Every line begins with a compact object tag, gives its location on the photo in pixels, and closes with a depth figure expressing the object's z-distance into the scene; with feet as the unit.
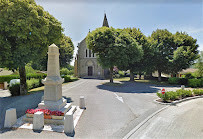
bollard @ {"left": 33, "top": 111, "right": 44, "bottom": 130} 17.31
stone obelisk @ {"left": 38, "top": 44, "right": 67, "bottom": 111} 21.97
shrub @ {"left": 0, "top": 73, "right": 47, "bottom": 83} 56.75
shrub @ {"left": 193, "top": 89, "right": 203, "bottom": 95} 40.83
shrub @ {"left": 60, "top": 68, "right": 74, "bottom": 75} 134.41
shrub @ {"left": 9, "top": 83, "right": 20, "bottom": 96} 40.45
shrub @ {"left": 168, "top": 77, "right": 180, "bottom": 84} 72.79
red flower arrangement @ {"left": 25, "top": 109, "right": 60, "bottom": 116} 19.63
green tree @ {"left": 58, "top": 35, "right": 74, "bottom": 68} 85.37
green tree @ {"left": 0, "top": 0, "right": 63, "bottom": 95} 29.94
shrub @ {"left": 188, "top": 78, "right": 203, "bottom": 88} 62.23
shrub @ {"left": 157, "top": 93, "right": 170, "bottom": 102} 32.51
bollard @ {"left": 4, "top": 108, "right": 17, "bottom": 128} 17.94
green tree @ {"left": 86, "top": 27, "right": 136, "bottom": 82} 59.65
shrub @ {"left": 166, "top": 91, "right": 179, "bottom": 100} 33.12
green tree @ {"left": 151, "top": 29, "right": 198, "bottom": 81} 71.61
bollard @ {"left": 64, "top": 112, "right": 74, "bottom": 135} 16.76
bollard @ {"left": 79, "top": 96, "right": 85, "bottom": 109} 27.45
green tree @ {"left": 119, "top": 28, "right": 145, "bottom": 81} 61.82
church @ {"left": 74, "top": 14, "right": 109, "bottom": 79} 117.60
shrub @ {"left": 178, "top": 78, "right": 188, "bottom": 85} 70.60
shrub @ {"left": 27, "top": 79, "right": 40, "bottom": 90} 54.70
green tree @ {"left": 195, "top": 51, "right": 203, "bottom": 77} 69.26
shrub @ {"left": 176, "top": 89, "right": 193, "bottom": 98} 36.26
